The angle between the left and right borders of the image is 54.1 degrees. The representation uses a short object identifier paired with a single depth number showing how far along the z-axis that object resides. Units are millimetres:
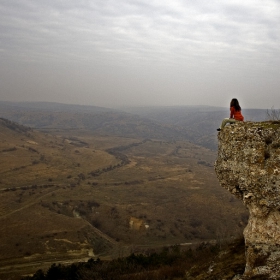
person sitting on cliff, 13945
